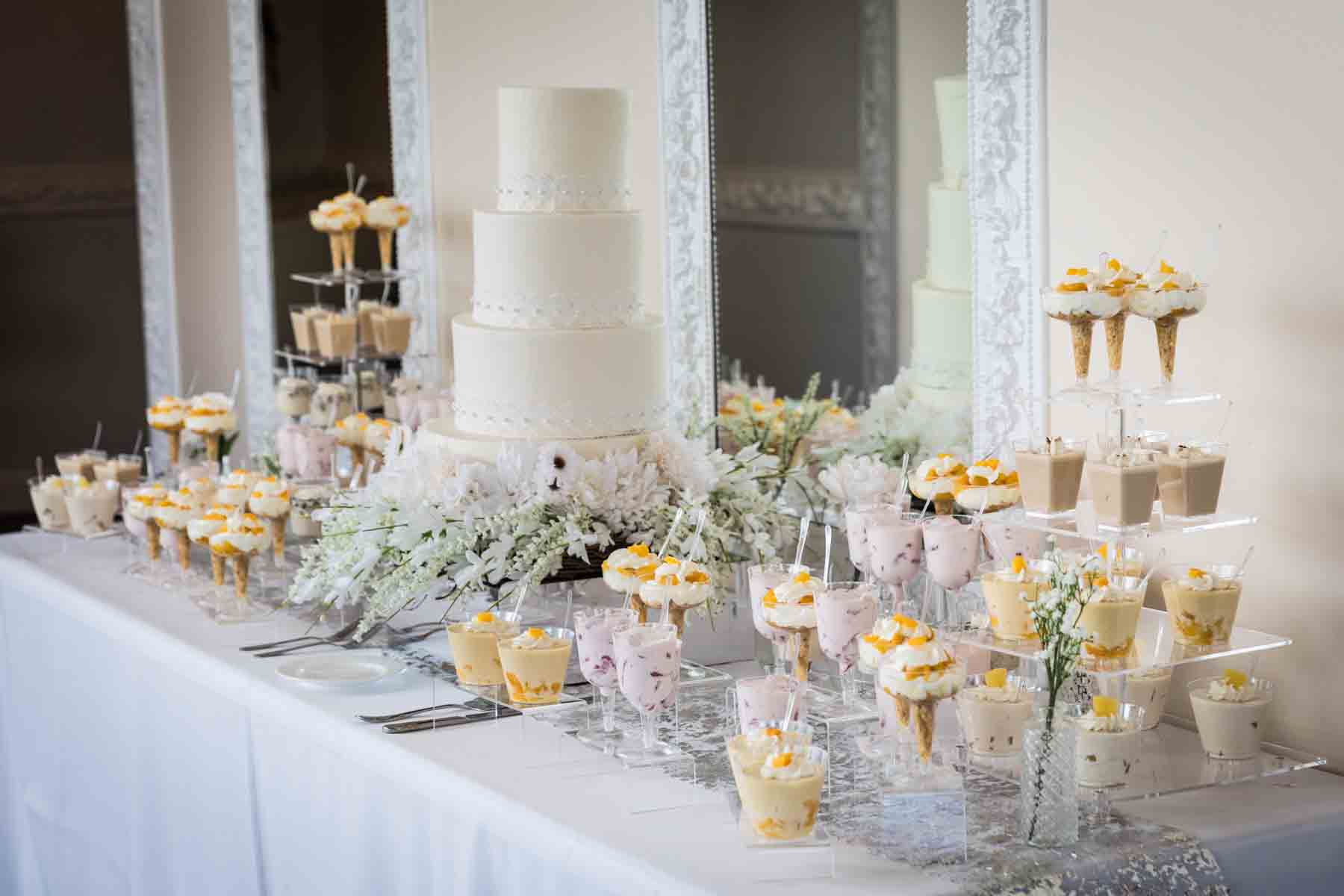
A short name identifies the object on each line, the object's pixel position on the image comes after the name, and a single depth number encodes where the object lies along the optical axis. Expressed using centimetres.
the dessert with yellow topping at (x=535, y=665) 268
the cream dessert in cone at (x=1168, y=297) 247
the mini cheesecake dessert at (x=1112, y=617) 240
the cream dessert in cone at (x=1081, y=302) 248
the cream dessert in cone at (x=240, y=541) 344
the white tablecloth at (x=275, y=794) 232
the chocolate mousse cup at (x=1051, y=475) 249
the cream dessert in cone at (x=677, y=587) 269
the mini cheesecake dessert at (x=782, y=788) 215
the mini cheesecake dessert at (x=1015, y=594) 246
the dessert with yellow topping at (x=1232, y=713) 253
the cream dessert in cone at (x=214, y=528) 351
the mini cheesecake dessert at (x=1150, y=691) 258
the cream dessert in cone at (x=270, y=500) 355
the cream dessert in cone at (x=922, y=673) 221
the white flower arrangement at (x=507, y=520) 304
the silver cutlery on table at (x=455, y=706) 280
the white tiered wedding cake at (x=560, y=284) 321
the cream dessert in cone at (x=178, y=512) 370
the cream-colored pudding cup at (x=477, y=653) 279
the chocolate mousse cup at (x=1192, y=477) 246
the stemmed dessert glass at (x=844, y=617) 253
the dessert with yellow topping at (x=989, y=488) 269
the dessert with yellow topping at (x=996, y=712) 249
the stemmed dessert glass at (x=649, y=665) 246
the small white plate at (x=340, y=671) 297
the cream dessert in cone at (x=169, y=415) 452
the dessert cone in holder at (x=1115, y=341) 253
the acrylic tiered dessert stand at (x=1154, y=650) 242
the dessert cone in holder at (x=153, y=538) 387
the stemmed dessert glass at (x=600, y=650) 256
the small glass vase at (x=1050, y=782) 221
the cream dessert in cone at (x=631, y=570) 276
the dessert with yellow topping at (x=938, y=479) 279
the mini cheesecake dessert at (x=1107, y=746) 242
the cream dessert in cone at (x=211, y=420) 446
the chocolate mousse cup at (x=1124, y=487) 240
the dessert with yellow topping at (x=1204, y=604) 250
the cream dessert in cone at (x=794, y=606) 258
